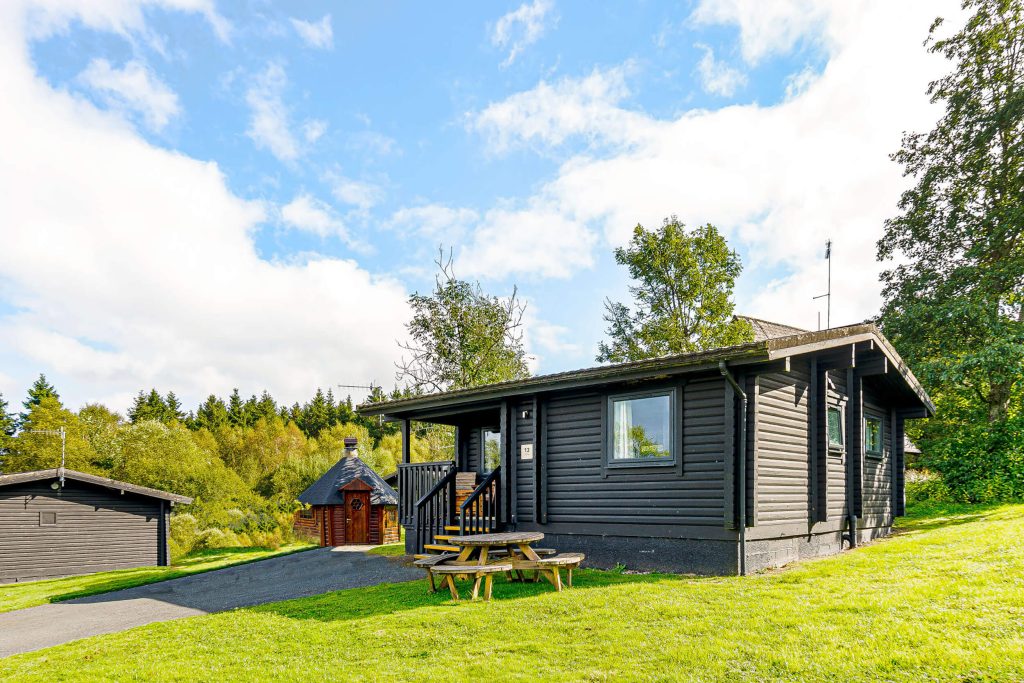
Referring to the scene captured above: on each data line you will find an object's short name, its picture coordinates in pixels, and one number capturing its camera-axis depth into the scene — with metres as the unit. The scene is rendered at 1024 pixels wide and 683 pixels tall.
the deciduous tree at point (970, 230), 19.28
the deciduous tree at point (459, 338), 26.45
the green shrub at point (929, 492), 19.41
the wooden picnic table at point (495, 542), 8.68
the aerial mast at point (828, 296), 17.77
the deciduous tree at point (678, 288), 28.52
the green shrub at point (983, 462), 17.70
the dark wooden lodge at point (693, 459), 9.29
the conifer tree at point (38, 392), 45.53
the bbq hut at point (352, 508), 23.14
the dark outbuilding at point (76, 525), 21.05
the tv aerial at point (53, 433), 35.53
